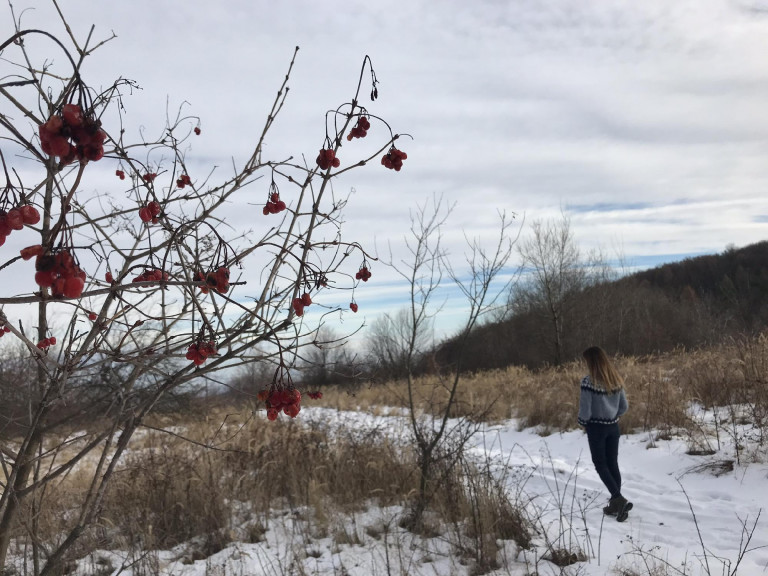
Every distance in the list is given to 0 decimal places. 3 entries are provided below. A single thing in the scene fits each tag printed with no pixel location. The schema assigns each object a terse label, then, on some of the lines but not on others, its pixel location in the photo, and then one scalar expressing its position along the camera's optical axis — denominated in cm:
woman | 496
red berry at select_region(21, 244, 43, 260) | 97
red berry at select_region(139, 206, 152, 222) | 157
